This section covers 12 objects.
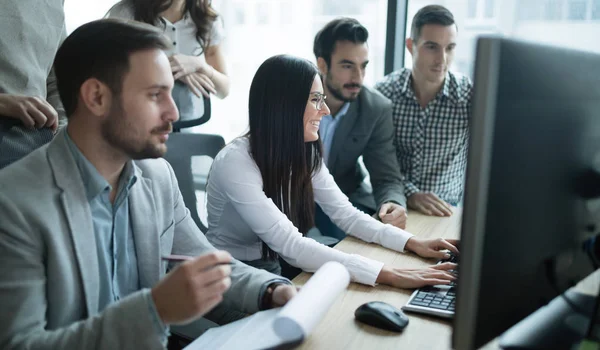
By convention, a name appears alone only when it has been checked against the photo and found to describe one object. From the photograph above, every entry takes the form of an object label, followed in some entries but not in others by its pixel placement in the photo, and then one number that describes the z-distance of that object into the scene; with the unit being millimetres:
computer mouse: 1006
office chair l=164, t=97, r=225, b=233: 1718
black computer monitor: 619
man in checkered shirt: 2254
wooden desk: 962
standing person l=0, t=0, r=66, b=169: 1099
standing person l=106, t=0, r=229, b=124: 1864
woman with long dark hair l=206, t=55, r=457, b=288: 1416
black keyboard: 1068
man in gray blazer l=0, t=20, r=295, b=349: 823
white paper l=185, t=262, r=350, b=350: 763
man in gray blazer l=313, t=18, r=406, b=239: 2223
